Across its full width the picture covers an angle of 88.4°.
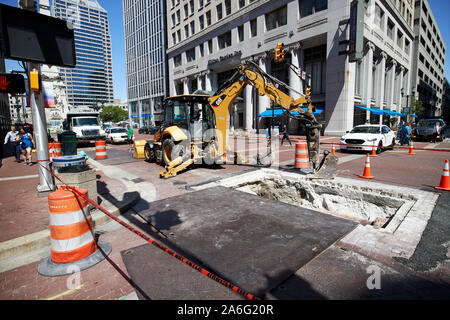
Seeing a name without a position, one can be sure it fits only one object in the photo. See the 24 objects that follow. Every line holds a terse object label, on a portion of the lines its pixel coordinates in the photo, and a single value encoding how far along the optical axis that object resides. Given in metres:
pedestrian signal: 4.60
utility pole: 5.60
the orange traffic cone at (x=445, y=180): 6.18
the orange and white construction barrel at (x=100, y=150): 13.00
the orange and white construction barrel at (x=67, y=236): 3.13
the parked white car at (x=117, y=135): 23.11
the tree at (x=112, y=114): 88.19
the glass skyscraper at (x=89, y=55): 107.44
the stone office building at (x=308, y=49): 25.47
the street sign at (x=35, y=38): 4.23
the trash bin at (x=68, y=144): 12.31
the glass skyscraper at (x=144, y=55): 63.34
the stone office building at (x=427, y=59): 46.59
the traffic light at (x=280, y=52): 9.83
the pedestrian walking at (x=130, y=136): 21.69
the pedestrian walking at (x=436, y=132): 20.09
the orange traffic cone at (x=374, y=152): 12.69
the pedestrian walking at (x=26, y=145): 11.51
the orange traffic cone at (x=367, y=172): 7.58
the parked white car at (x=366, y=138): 13.28
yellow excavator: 8.14
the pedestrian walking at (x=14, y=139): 12.23
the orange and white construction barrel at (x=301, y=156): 9.09
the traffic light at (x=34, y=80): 5.06
